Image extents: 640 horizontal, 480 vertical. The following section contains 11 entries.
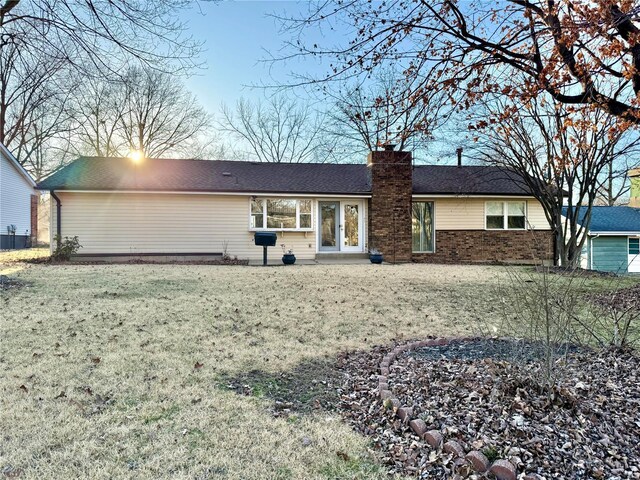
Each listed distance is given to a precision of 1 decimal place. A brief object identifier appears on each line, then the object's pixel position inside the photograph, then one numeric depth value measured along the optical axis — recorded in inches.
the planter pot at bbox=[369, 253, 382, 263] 567.5
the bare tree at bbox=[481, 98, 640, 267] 505.4
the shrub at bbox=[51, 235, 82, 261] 534.9
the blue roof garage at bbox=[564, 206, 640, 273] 812.6
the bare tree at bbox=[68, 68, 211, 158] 1086.4
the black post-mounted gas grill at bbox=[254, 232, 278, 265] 524.7
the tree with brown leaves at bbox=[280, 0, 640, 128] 164.7
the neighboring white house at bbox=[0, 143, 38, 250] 804.0
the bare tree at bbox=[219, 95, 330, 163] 1179.9
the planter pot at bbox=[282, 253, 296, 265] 549.6
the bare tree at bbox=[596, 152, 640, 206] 602.1
